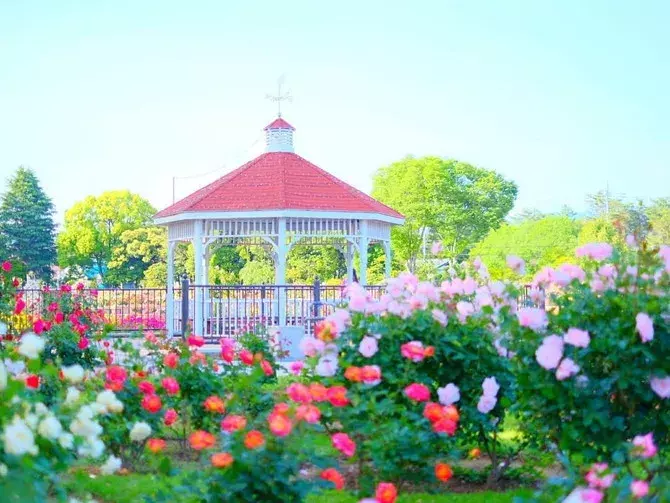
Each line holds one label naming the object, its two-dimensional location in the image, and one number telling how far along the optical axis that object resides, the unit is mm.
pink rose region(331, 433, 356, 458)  3758
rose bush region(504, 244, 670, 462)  4547
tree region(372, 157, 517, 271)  53969
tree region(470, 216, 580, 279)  52094
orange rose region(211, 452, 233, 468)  3520
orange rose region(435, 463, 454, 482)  3865
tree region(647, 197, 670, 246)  49656
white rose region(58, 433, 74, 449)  3324
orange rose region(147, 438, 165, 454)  3854
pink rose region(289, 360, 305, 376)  5914
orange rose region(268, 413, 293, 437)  3446
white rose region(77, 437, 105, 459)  3441
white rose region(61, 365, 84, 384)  3539
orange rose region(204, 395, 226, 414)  4102
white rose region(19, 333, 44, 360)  3294
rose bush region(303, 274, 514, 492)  4953
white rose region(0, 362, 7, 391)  3131
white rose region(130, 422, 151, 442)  3721
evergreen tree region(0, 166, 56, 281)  44625
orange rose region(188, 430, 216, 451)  3574
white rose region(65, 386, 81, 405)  3709
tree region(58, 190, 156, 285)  60719
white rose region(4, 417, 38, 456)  2805
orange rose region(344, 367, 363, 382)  4352
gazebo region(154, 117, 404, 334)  17188
